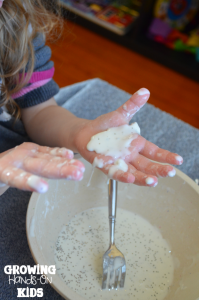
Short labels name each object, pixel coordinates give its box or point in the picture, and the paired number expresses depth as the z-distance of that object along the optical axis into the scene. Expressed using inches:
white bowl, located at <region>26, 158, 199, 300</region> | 18.7
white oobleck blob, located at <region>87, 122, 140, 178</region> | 20.2
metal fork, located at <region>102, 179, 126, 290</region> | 19.9
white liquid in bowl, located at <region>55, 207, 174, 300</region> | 20.0
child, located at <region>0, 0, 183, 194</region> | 15.2
